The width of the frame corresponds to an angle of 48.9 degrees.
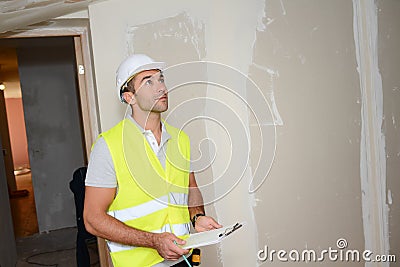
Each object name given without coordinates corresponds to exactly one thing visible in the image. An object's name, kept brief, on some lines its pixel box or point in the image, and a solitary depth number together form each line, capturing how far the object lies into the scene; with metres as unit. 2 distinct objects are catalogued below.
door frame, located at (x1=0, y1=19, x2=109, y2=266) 2.36
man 1.52
